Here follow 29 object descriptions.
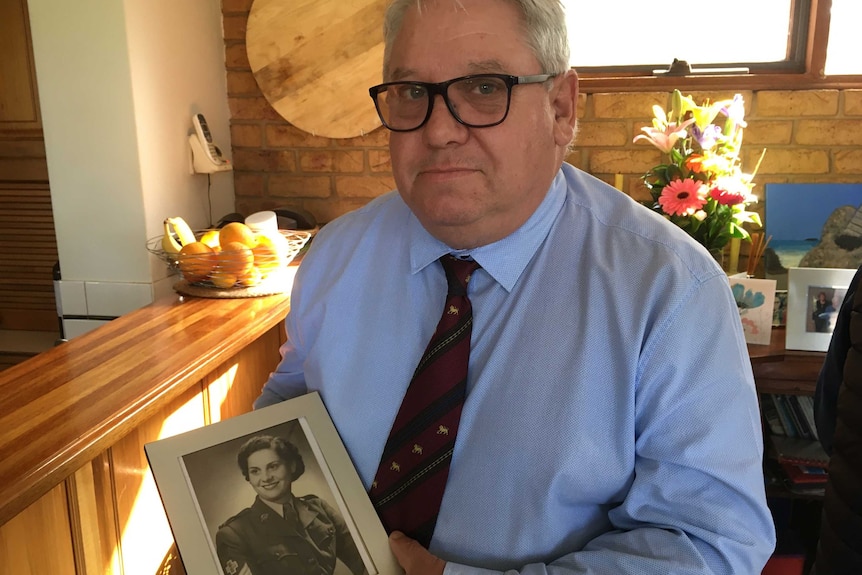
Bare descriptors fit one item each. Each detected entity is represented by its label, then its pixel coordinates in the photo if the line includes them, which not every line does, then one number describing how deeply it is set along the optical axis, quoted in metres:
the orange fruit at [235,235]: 1.62
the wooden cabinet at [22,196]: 2.17
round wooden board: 2.03
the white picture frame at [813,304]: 1.51
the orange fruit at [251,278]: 1.64
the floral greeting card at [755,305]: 1.54
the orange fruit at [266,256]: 1.64
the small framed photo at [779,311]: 1.67
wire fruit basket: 1.60
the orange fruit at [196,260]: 1.58
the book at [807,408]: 1.70
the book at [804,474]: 1.59
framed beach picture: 1.80
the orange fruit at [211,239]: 1.67
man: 0.76
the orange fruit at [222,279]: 1.62
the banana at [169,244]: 1.63
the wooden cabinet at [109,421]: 0.90
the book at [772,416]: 1.72
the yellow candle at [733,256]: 1.80
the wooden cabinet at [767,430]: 1.49
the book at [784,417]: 1.71
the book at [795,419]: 1.69
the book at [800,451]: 1.59
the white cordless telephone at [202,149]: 1.96
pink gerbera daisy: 1.58
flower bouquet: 1.59
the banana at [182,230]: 1.66
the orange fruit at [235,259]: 1.59
